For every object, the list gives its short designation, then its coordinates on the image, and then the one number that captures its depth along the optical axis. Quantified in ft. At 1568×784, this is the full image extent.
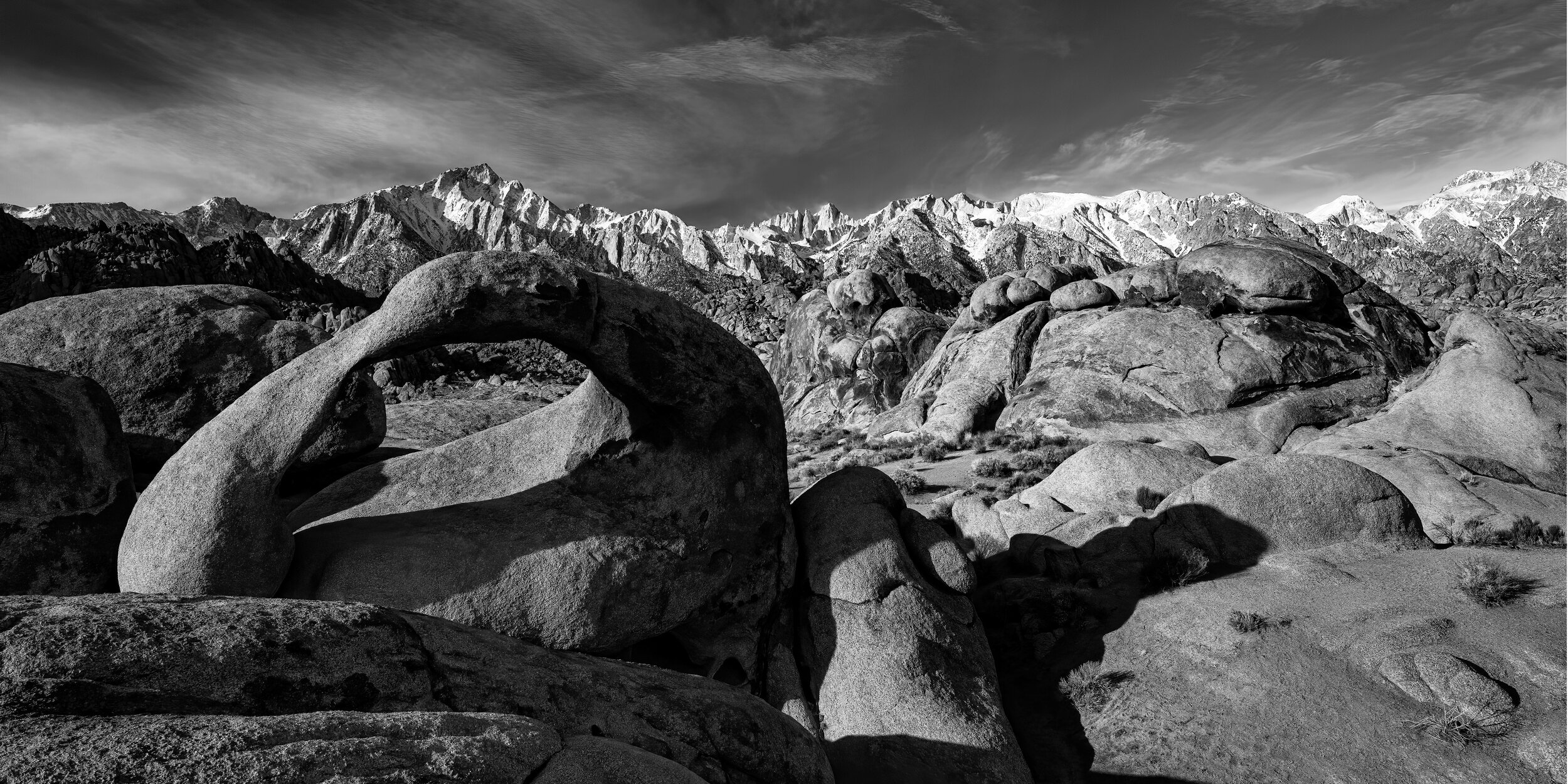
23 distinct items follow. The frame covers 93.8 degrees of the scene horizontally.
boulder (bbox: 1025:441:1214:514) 48.80
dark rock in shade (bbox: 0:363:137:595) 21.62
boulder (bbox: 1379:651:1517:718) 25.91
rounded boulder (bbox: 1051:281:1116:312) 102.89
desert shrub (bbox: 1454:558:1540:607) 31.22
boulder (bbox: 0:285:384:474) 27.76
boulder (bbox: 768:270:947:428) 146.72
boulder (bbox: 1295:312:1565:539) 44.55
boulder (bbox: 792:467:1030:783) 27.07
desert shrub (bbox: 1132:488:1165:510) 48.01
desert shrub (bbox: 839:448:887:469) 89.30
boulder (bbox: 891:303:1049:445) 97.91
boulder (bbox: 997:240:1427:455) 83.05
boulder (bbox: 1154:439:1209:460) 56.69
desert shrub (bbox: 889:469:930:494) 70.38
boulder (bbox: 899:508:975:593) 34.24
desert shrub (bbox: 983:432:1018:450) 88.02
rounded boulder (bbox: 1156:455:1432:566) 38.14
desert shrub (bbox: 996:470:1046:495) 67.00
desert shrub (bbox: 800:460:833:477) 89.35
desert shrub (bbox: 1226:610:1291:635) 31.99
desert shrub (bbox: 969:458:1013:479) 74.08
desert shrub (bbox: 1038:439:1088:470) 75.25
